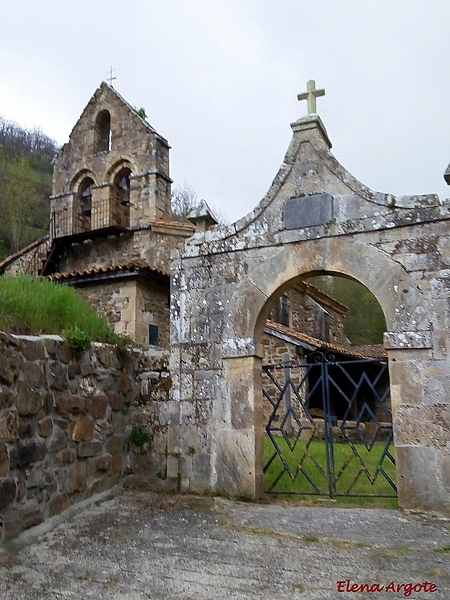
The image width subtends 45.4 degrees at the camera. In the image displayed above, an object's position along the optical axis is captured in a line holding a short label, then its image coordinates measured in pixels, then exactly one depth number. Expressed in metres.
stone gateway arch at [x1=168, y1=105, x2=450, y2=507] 5.01
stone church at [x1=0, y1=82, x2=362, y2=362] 11.62
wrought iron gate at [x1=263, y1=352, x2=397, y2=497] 5.62
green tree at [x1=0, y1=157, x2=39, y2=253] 28.19
